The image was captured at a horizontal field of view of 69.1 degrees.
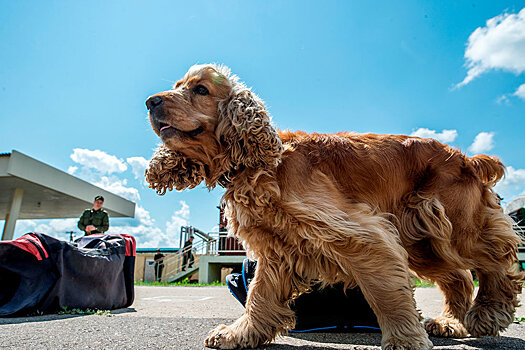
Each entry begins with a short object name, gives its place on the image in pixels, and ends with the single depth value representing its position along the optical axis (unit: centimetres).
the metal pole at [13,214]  1723
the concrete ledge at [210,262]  1727
